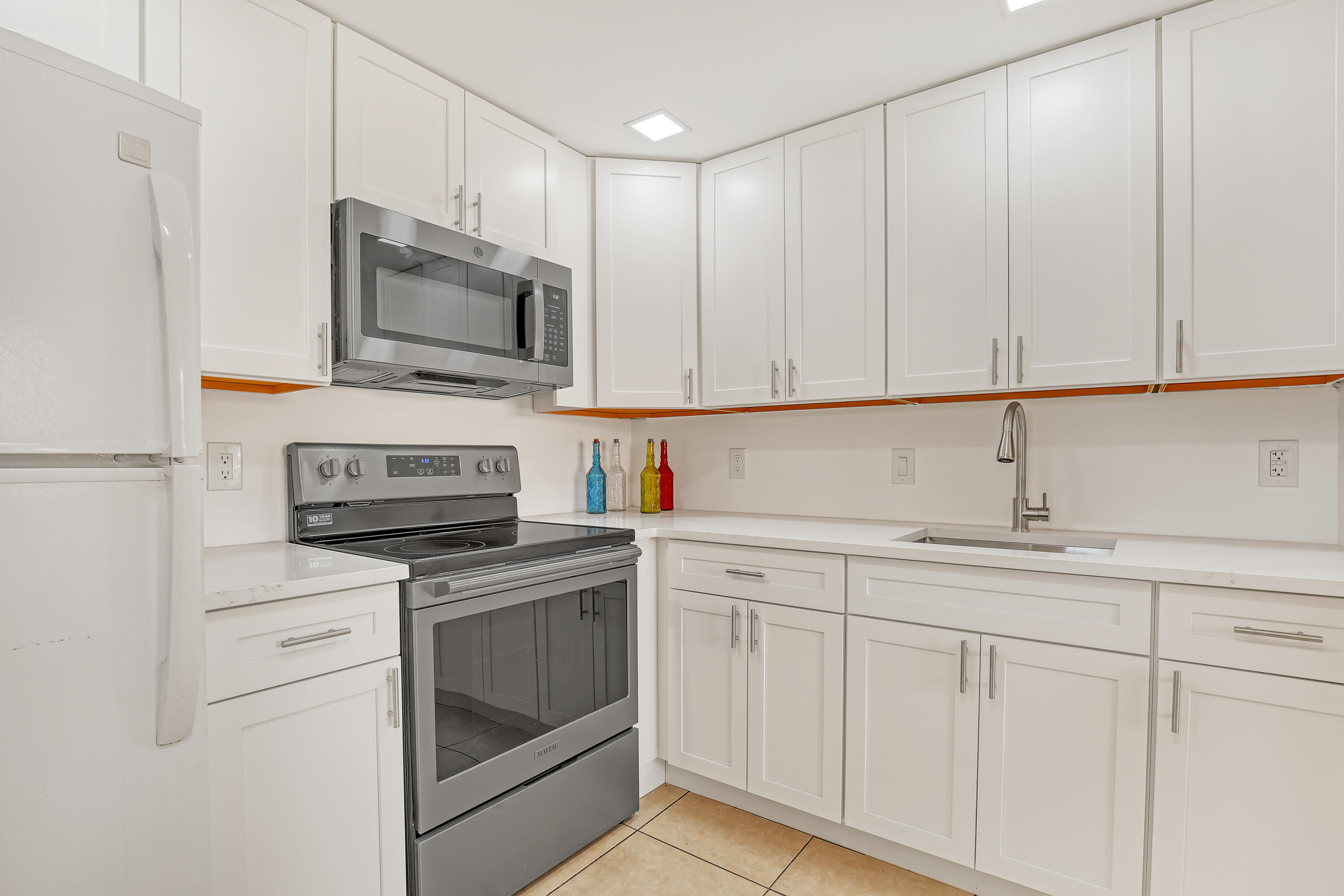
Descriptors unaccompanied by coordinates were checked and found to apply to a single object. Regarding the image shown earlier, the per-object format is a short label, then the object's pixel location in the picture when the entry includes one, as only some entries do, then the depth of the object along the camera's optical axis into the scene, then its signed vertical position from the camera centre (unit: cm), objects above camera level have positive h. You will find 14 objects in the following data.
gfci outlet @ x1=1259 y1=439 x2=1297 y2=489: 180 -7
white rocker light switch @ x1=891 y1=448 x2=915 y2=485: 236 -10
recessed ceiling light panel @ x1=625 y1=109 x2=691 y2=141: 225 +104
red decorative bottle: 285 -20
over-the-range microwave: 174 +36
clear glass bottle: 280 -20
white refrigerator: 89 -7
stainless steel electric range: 156 -56
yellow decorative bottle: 280 -21
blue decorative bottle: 273 -20
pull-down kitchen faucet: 197 -5
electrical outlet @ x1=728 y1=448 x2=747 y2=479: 277 -11
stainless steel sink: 196 -31
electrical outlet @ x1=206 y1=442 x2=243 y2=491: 176 -7
